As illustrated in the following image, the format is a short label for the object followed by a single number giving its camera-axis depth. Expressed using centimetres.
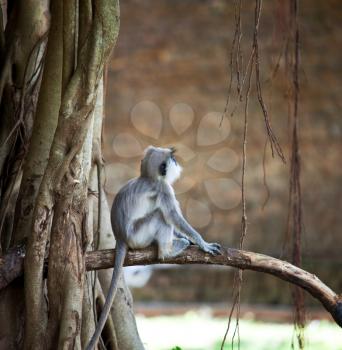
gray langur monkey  940
